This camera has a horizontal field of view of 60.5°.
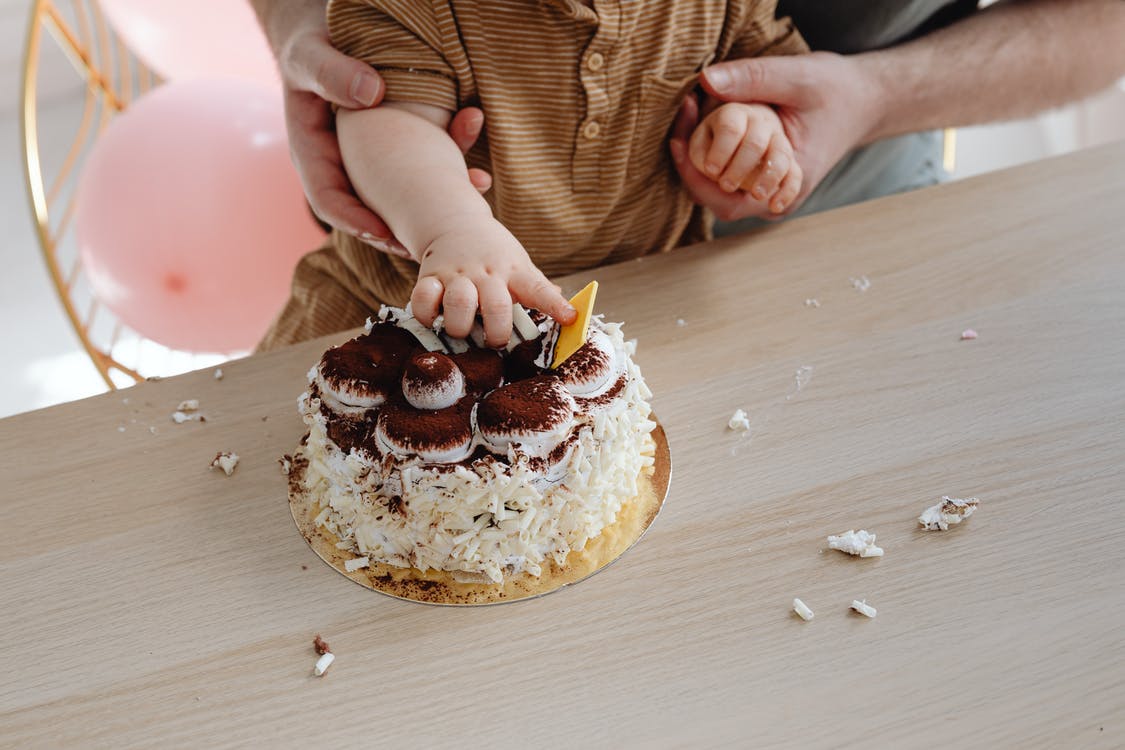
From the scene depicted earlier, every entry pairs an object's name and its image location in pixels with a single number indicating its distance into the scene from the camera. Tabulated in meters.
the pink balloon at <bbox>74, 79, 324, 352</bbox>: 1.53
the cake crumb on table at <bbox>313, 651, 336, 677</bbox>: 0.72
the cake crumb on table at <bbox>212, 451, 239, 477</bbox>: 0.91
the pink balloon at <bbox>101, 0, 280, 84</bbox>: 1.88
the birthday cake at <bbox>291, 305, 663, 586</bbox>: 0.75
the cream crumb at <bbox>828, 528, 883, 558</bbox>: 0.76
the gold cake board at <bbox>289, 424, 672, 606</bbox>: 0.78
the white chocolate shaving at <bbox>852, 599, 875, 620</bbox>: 0.72
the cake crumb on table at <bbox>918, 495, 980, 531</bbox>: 0.78
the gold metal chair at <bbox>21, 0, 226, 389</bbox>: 1.44
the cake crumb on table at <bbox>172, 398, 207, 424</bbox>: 0.97
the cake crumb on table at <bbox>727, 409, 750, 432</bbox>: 0.90
